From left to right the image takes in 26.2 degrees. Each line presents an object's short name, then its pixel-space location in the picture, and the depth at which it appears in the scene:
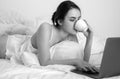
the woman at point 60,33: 1.69
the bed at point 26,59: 1.33
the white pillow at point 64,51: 1.74
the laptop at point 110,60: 1.27
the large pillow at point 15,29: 2.23
